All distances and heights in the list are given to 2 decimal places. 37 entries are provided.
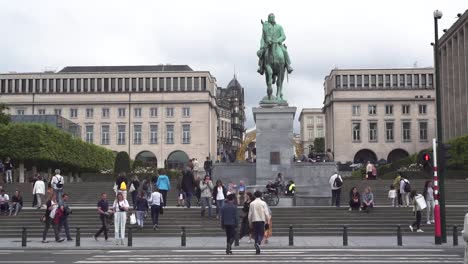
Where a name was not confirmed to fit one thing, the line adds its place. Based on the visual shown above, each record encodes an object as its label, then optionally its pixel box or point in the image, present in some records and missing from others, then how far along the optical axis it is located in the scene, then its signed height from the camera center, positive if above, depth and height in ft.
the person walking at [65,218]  96.51 -4.86
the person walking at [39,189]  127.95 -1.27
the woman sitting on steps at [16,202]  118.42 -3.28
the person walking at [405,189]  124.47 -1.66
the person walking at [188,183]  122.94 -0.37
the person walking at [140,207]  104.83 -3.74
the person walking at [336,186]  124.36 -1.06
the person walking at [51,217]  95.30 -4.62
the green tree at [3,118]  267.59 +23.89
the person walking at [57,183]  123.25 -0.22
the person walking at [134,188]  118.32 -1.13
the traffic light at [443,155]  89.76 +2.97
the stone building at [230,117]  570.83 +53.13
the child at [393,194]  126.82 -2.54
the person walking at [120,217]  91.56 -4.56
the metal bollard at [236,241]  89.32 -7.50
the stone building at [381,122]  427.33 +34.01
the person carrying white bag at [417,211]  100.00 -4.43
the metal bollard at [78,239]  89.09 -7.05
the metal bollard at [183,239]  87.77 -7.03
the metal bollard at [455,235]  87.07 -6.74
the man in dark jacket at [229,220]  76.69 -4.18
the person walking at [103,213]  96.63 -4.21
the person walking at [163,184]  119.03 -0.50
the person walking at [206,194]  110.83 -2.03
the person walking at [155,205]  103.35 -3.41
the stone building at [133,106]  429.38 +44.68
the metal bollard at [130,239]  88.93 -7.11
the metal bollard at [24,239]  89.91 -7.09
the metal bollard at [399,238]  86.27 -6.98
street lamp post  88.38 -0.72
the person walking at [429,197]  107.55 -2.72
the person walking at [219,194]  109.91 -2.03
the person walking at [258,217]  79.10 -4.01
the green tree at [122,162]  252.15 +6.74
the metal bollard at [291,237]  86.74 -6.91
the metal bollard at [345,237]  86.64 -6.93
